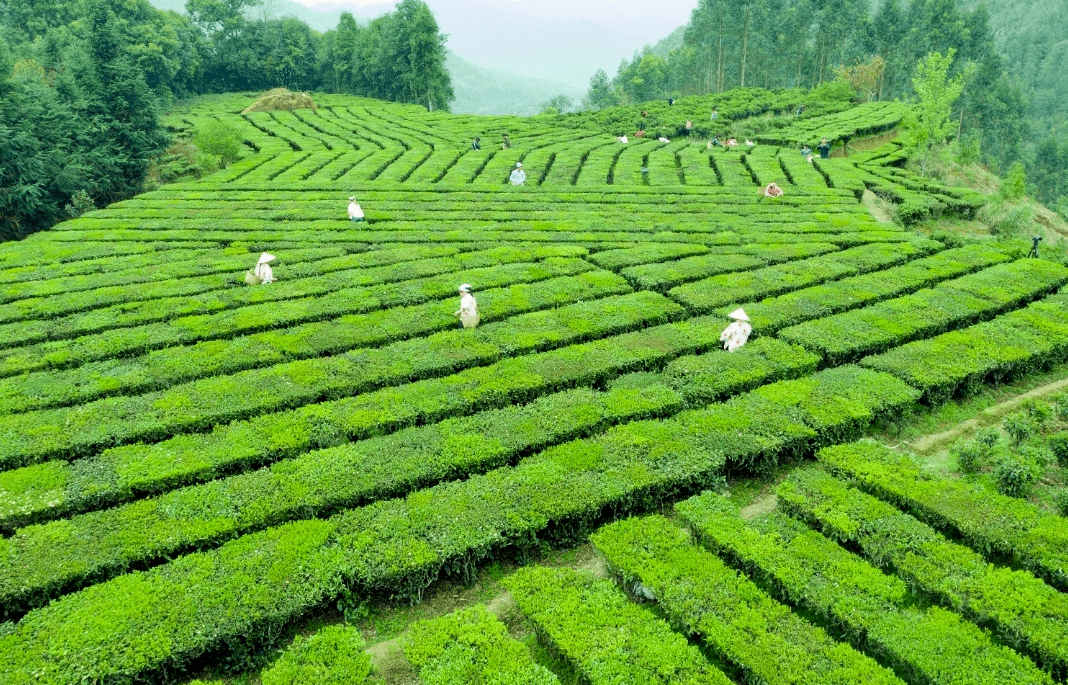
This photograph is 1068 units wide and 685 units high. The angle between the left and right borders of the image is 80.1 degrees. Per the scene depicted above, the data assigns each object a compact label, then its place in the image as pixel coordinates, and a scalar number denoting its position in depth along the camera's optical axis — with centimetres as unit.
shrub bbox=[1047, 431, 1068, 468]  1131
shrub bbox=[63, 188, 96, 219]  3547
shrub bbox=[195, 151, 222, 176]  3847
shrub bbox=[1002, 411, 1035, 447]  1185
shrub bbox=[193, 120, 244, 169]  3994
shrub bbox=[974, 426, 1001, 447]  1136
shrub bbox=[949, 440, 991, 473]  1116
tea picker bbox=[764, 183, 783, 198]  2964
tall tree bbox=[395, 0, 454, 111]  7338
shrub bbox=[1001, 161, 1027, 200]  3016
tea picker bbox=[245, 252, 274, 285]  1941
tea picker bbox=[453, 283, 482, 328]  1602
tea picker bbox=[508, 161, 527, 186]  3338
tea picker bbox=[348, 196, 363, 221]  2597
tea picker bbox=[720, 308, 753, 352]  1472
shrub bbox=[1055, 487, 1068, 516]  994
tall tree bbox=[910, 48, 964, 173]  3512
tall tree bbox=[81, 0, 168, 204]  4031
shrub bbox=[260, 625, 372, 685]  721
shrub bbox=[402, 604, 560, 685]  723
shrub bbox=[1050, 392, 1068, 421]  1267
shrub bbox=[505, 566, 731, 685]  716
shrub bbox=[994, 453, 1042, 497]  1038
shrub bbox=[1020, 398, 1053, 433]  1238
